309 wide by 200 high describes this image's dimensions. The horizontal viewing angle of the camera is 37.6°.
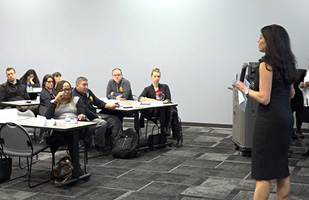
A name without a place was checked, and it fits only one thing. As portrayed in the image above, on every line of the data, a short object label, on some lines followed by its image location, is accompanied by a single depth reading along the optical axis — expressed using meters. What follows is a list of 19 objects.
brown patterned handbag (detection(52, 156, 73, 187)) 4.71
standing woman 2.88
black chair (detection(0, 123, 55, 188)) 4.57
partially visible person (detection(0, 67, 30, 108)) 8.05
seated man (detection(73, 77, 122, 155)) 6.20
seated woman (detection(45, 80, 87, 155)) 5.42
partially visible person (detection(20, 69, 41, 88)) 9.12
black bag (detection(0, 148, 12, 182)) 4.88
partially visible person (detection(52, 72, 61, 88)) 8.49
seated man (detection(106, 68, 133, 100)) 7.71
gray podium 6.00
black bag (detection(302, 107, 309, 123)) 6.31
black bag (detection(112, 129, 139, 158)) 6.03
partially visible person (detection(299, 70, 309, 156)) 6.31
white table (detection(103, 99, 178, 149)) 6.37
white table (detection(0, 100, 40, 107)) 7.22
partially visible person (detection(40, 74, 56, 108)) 6.91
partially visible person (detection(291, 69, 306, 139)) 6.78
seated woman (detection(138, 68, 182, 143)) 6.97
